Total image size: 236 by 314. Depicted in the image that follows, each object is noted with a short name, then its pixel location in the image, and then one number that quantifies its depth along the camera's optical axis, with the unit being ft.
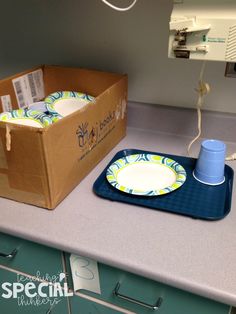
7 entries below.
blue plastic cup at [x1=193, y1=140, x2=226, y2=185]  2.90
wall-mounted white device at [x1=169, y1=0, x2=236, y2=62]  2.49
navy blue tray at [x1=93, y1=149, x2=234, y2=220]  2.68
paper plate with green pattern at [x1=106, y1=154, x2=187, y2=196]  2.93
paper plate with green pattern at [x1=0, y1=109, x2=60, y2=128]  3.10
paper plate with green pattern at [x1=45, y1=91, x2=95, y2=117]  3.75
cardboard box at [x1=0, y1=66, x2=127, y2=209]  2.47
